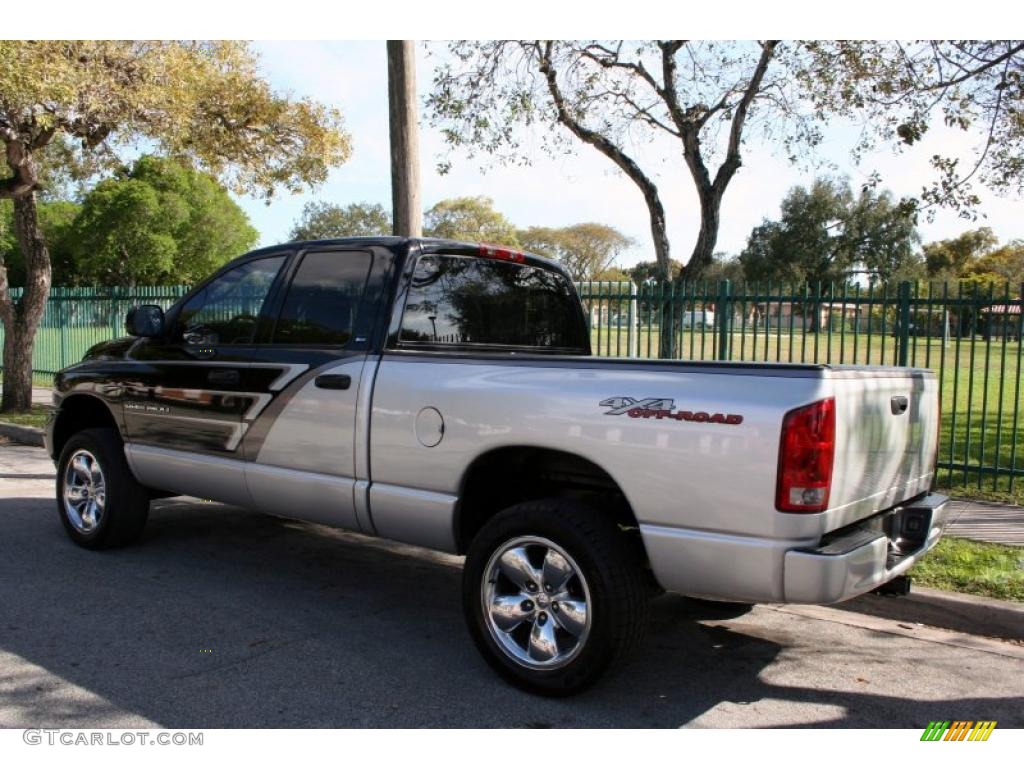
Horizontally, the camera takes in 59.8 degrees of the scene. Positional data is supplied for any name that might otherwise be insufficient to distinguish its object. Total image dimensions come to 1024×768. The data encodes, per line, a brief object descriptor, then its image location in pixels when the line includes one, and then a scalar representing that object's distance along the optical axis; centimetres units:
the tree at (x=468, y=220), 8431
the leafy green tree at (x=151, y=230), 5194
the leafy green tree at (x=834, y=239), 4916
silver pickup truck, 333
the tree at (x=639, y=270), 7081
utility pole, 841
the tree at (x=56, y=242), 5550
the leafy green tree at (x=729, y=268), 5841
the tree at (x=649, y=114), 1195
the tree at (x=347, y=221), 8588
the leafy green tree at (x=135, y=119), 1036
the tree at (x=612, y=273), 9006
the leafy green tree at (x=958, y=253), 5594
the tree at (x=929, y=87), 973
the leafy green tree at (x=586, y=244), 9406
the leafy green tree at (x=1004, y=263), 5369
